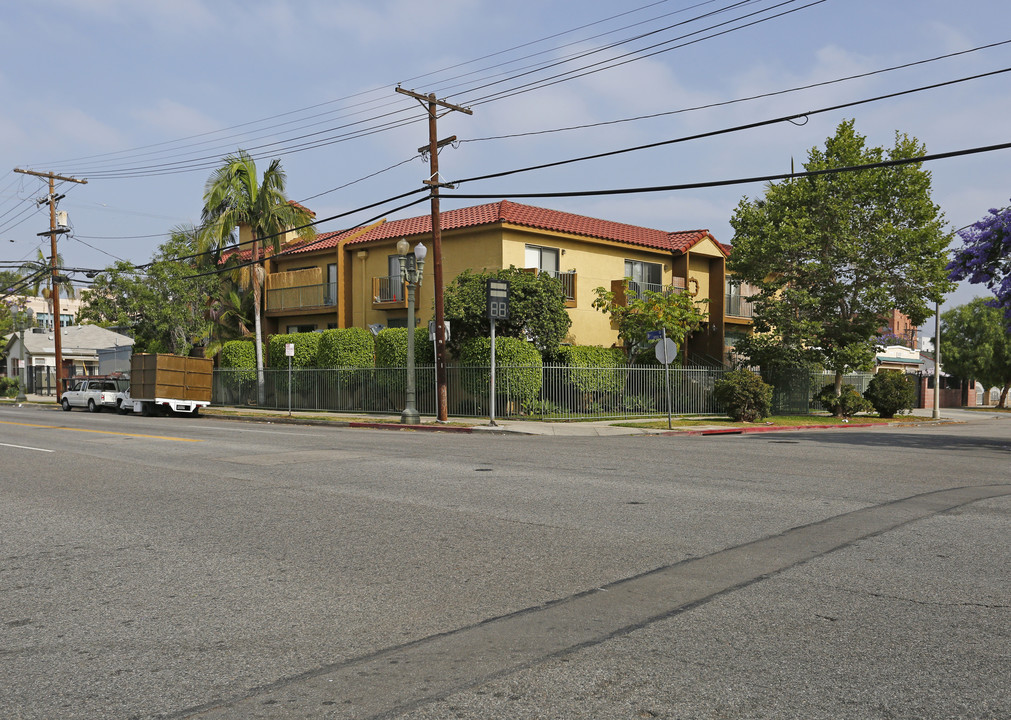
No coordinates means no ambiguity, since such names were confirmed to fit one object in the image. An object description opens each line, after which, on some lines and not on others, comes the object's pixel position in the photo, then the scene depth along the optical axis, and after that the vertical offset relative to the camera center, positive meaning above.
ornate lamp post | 25.48 +2.80
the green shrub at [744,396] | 27.97 -0.80
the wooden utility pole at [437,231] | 25.28 +4.48
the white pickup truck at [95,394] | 35.50 -0.58
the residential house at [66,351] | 55.56 +2.06
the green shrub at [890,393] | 34.28 -0.94
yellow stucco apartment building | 32.75 +4.78
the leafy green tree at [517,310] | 28.05 +2.22
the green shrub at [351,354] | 31.62 +0.93
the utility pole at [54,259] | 42.62 +6.42
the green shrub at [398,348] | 30.20 +1.06
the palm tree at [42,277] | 44.68 +5.89
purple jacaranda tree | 19.55 +2.72
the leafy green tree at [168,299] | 38.84 +3.86
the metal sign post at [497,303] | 24.05 +2.11
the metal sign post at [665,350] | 24.17 +0.68
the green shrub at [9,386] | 54.88 -0.28
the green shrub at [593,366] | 27.39 +0.21
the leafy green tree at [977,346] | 59.47 +1.66
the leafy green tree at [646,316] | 31.19 +2.18
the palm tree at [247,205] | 34.75 +7.30
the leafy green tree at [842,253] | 30.34 +4.41
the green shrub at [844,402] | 32.69 -1.22
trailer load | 31.58 -0.14
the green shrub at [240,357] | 36.19 +0.98
